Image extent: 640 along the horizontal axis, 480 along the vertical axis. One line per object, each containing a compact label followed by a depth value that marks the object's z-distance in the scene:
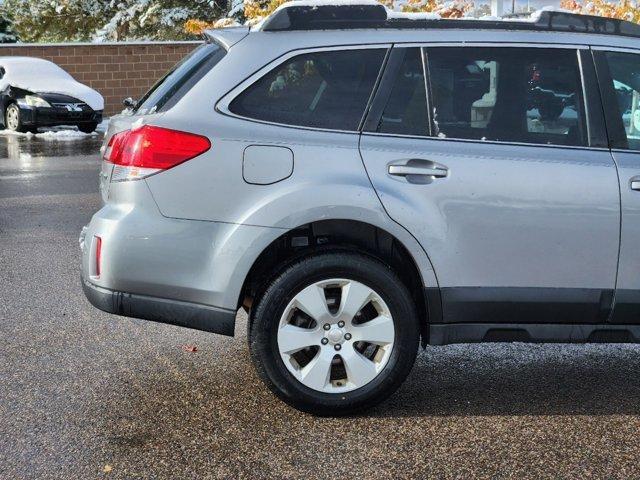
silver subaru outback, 4.55
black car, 20.94
